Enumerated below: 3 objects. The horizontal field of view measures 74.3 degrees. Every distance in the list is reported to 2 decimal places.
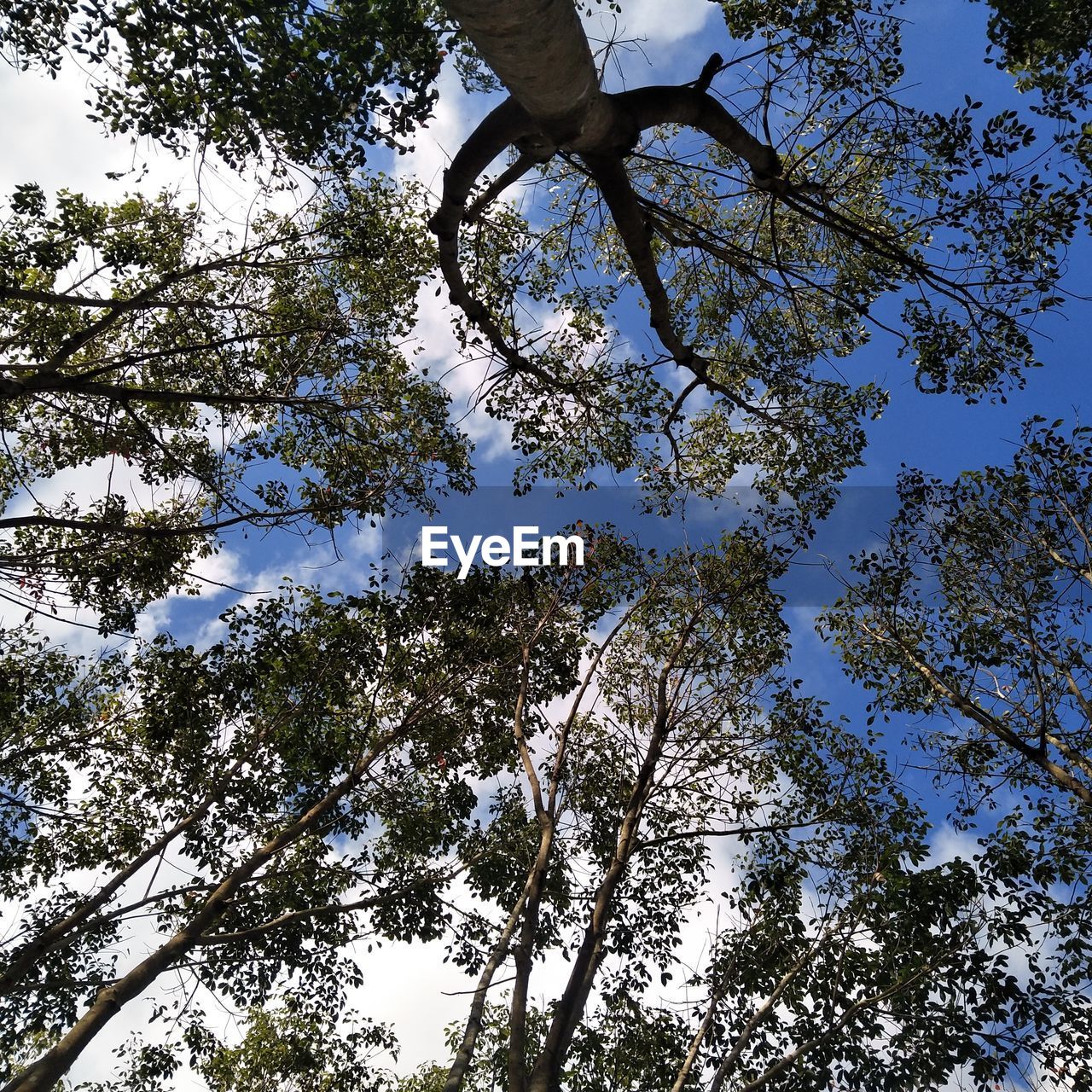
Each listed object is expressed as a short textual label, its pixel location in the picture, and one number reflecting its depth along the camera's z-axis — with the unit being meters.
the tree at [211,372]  6.14
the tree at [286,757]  8.43
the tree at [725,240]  3.32
